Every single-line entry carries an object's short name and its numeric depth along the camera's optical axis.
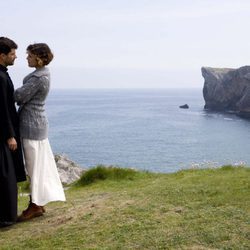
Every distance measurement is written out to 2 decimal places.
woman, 8.26
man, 8.04
